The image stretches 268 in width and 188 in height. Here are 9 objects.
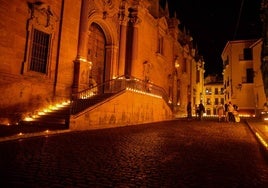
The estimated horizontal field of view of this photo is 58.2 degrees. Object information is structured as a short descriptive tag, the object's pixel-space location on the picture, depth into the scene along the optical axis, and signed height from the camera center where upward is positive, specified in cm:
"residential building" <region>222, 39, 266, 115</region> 3503 +734
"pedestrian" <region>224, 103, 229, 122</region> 2136 +56
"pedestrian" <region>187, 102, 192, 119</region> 2458 +94
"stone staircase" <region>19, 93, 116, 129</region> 1121 -8
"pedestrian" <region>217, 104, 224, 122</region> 2172 +91
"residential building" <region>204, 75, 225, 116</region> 6700 +731
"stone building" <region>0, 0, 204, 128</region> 1173 +365
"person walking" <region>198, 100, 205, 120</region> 2386 +107
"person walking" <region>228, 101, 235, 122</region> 2177 +81
